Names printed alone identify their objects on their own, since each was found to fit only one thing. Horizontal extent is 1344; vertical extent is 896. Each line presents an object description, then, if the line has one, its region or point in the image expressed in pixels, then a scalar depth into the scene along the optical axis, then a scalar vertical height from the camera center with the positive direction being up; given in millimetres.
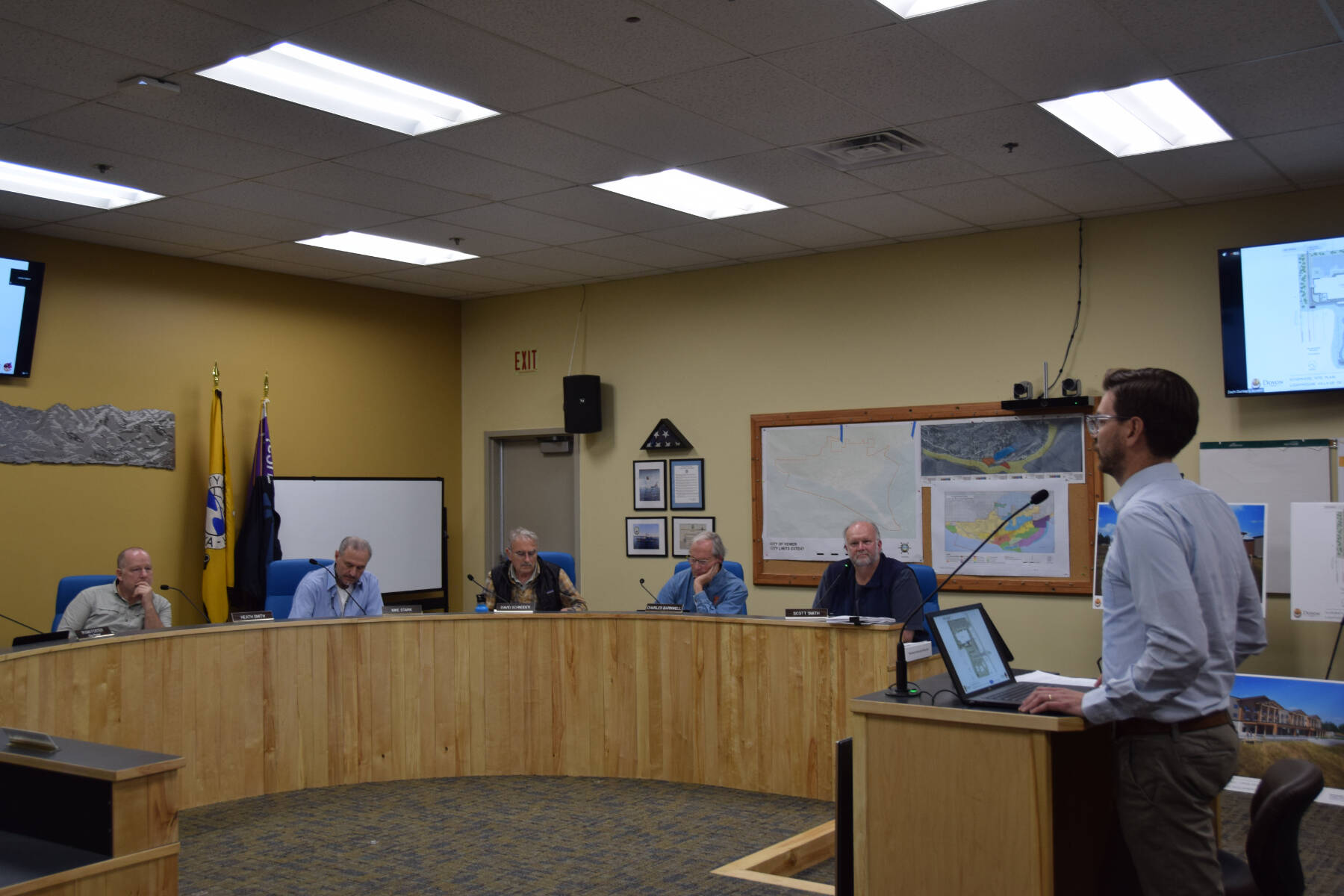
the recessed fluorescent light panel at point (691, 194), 5535 +1564
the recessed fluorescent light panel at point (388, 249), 6691 +1559
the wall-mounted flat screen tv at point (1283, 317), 5324 +865
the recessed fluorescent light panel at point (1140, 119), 4430 +1553
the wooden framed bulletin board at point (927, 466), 6082 +211
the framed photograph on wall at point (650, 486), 7699 +130
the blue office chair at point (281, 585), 6094 -405
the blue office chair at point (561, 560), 6230 -292
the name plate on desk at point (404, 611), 5352 -485
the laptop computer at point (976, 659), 2604 -377
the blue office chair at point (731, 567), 5813 -316
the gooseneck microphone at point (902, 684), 2734 -434
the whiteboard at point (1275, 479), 5477 +98
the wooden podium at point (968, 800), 2428 -667
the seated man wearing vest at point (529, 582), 5805 -386
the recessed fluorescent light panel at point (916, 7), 3509 +1526
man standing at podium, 2207 -304
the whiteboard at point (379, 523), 7352 -94
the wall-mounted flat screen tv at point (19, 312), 5984 +1049
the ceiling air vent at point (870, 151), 4809 +1515
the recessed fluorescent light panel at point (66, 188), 5324 +1553
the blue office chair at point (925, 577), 5329 -347
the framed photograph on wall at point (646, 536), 7711 -208
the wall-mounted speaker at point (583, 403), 7883 +707
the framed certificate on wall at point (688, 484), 7523 +140
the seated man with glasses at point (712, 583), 5523 -380
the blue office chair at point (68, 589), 5414 -367
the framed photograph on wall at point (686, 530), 7480 -163
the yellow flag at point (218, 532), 6832 -129
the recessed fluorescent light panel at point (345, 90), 4043 +1570
